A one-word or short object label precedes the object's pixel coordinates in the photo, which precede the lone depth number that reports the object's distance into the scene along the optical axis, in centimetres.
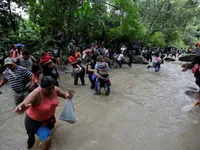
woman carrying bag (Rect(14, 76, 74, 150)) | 286
